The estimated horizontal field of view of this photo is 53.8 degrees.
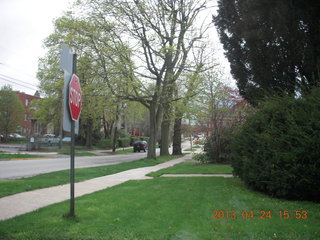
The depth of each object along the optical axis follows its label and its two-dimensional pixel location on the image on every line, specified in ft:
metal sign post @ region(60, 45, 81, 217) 18.11
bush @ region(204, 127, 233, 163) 61.61
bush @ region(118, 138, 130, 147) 168.61
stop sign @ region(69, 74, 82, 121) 18.24
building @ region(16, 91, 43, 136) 214.07
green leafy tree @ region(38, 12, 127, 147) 67.51
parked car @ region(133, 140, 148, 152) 140.11
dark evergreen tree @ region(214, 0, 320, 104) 28.50
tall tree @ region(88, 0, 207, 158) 67.00
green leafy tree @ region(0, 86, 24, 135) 139.64
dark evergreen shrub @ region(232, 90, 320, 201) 22.72
